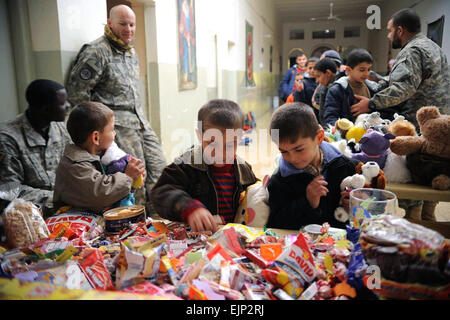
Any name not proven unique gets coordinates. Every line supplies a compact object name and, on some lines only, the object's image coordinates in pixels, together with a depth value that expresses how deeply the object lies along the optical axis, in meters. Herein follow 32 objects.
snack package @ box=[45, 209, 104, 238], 1.31
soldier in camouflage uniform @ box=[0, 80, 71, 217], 1.83
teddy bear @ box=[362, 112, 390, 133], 2.40
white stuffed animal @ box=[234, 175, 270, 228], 1.42
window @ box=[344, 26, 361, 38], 10.12
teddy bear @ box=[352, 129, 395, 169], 2.06
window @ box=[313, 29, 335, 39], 14.76
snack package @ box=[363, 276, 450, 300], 0.66
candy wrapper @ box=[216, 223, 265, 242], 1.08
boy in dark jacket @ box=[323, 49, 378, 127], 3.09
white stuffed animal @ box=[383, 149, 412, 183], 2.13
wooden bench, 1.93
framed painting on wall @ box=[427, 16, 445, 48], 4.37
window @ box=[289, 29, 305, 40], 17.55
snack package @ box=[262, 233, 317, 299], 0.80
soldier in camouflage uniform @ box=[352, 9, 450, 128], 2.90
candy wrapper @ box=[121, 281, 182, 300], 0.77
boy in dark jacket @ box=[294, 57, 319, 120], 4.74
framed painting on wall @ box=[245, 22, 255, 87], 9.74
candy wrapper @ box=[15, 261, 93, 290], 0.80
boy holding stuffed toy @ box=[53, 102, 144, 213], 1.57
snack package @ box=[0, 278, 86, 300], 0.71
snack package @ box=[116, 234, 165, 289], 0.82
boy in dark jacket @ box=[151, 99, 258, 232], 1.32
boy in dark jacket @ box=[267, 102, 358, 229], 1.37
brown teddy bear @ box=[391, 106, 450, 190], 1.89
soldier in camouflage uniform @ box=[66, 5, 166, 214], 2.54
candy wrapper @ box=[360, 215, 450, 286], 0.65
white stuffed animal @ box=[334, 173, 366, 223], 1.34
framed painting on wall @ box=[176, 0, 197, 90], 4.90
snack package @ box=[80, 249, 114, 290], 0.83
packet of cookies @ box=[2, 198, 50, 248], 1.04
